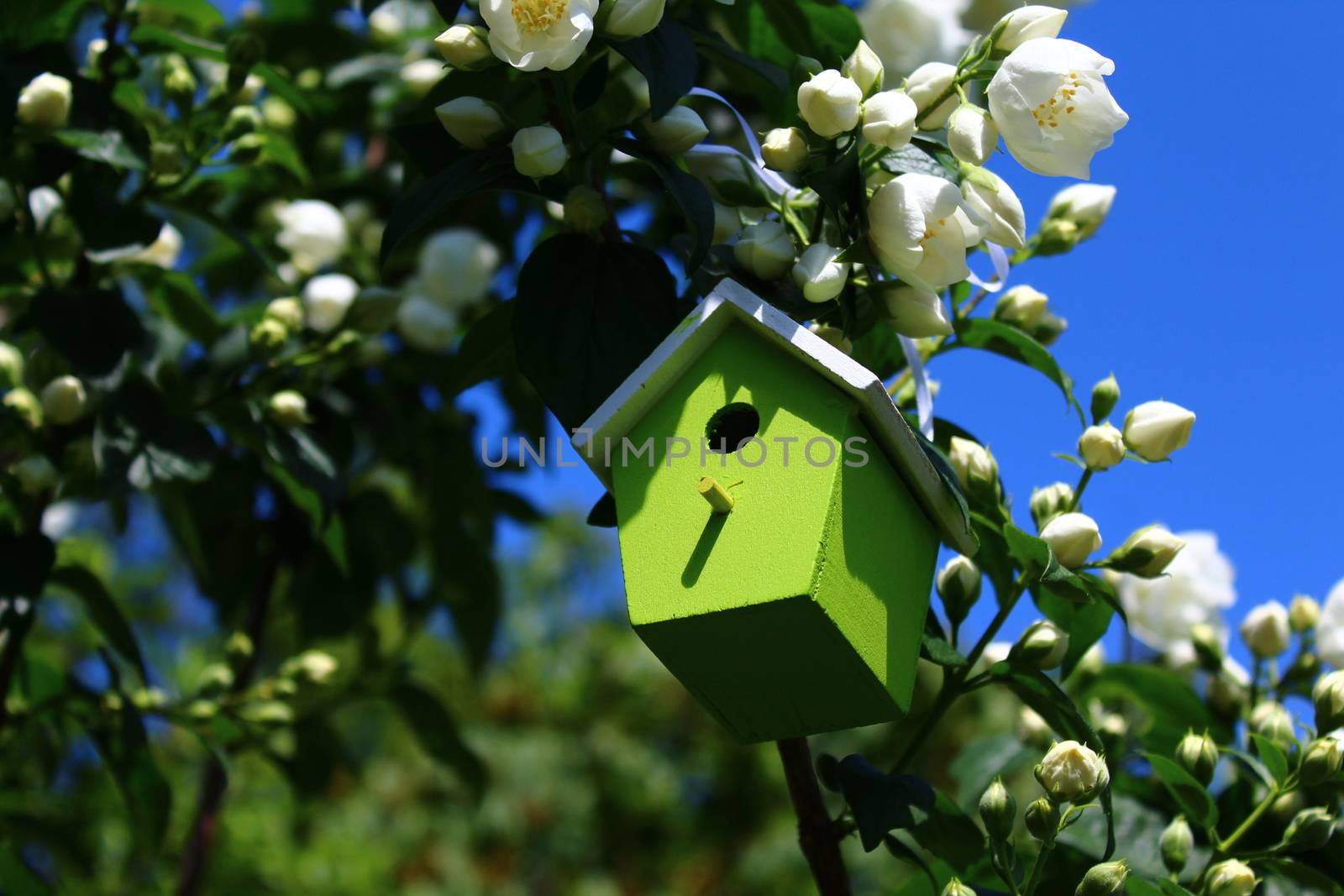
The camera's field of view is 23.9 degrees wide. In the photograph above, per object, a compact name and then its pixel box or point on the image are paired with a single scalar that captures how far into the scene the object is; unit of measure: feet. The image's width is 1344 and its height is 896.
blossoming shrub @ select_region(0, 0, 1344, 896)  2.66
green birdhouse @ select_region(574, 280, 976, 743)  2.58
